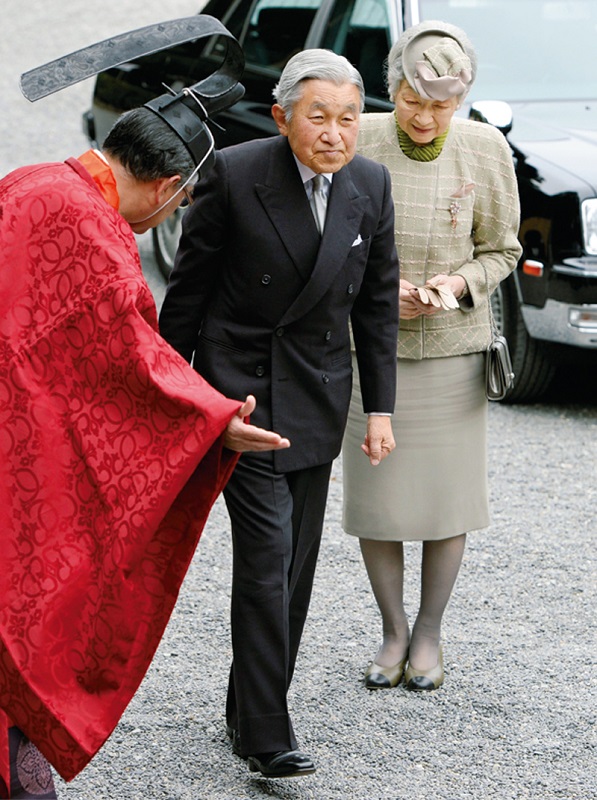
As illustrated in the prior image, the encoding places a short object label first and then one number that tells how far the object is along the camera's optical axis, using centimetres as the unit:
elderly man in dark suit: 667
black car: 1237
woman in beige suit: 752
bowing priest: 535
